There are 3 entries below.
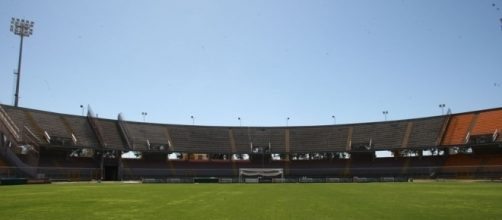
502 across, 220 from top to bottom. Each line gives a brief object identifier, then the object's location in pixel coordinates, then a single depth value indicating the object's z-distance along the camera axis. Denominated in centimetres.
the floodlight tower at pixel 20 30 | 7456
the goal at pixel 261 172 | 7844
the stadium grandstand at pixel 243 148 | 6756
